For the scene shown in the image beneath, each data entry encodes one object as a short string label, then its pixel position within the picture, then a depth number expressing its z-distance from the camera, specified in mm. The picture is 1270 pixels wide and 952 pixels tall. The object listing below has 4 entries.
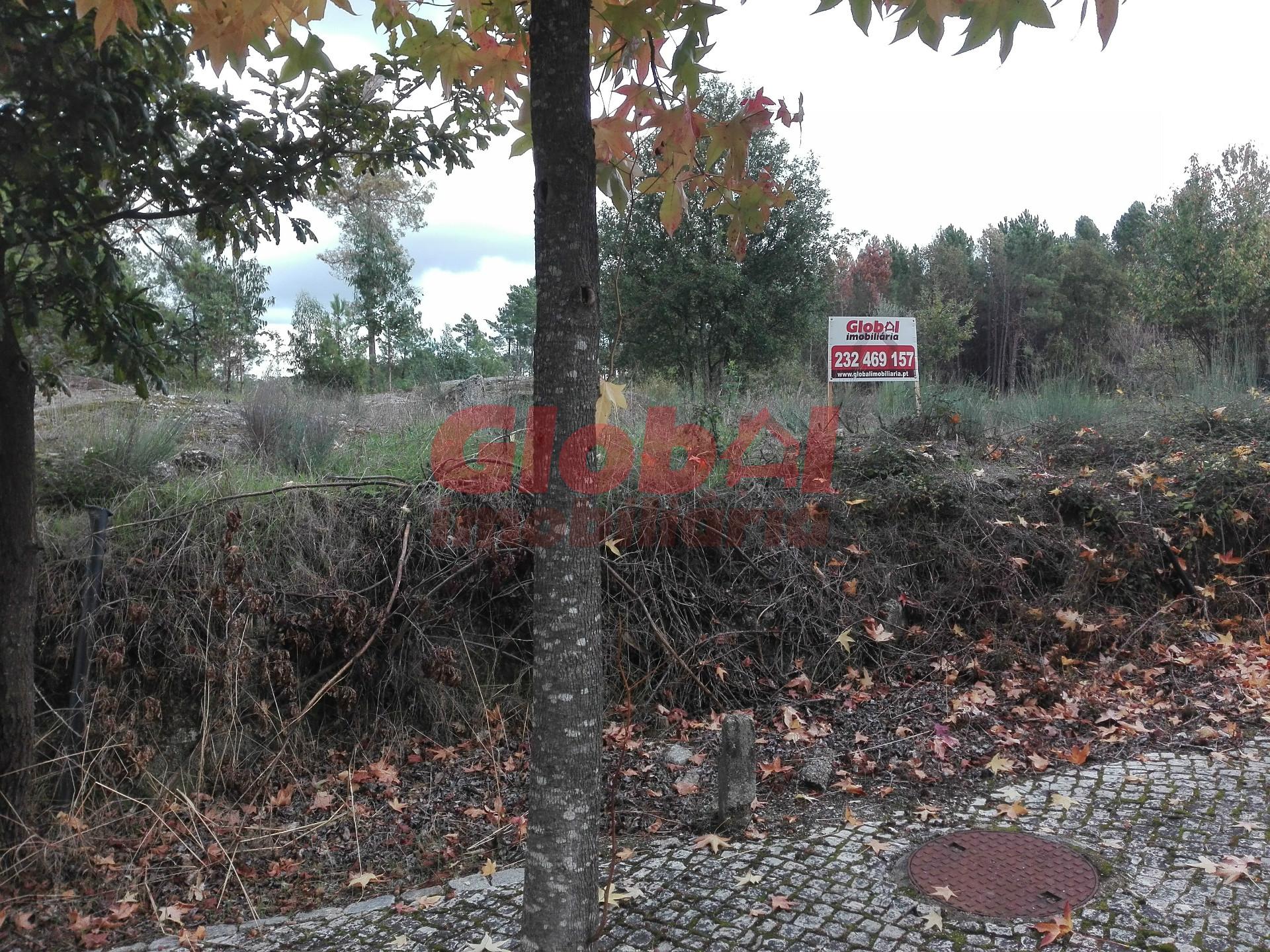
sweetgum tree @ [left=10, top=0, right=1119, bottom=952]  2184
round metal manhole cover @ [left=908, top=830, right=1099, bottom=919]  3186
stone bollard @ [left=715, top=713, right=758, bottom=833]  3877
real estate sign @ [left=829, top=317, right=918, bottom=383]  9266
